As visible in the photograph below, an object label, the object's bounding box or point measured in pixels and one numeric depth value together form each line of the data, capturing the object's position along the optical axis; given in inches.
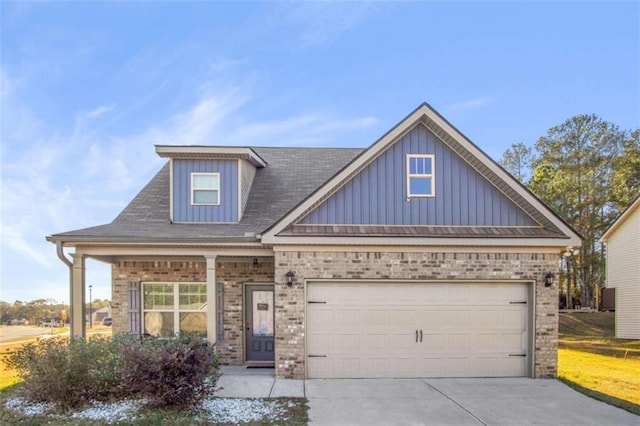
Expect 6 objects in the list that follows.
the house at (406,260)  397.4
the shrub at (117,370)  303.3
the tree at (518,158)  1337.4
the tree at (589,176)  1171.9
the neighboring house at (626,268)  839.1
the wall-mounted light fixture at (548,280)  405.1
